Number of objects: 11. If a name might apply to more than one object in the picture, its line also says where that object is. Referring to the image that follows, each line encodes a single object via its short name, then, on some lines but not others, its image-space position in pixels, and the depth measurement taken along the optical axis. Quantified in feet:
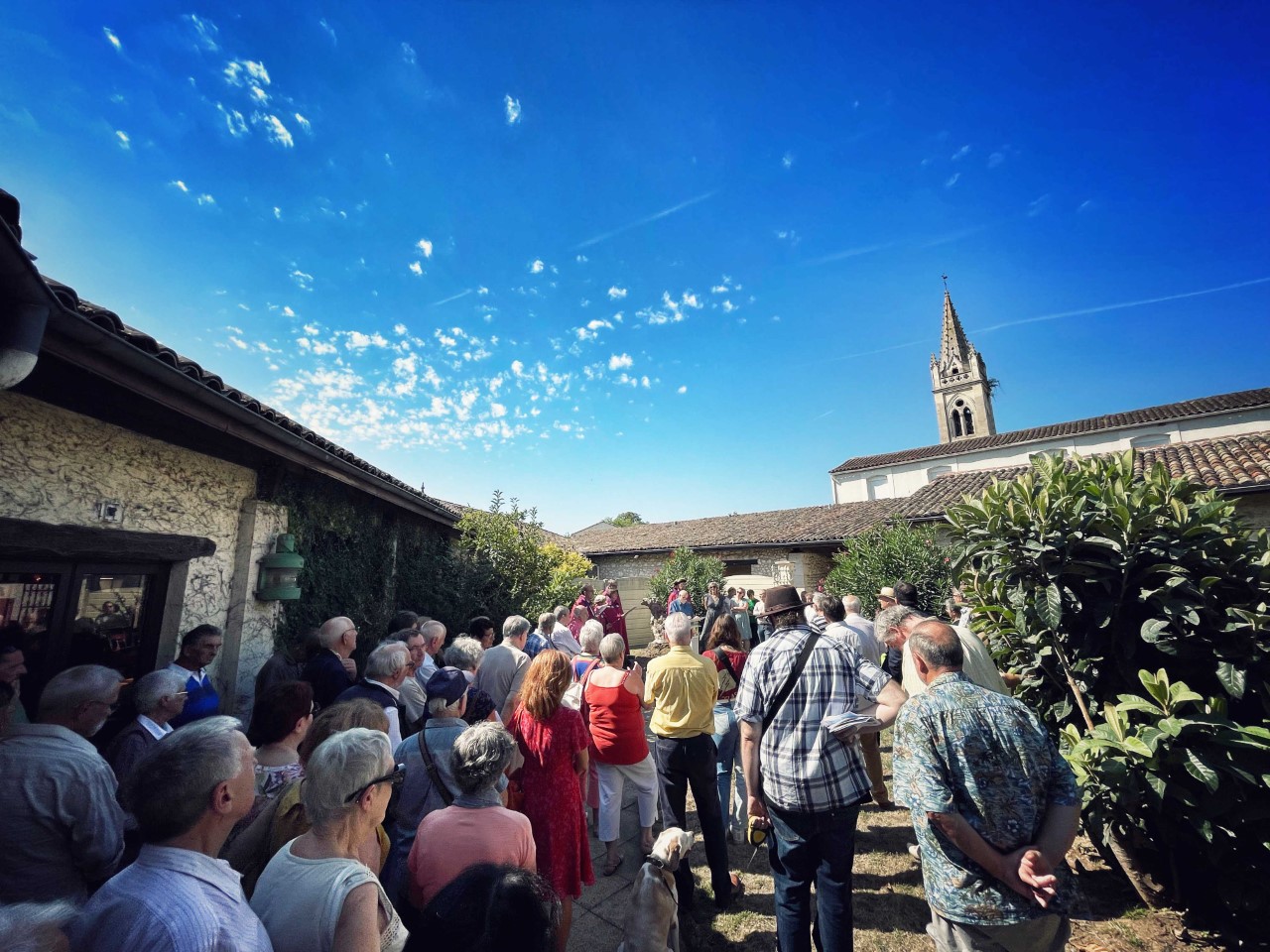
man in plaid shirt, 8.00
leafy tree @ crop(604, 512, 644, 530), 181.80
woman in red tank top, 11.53
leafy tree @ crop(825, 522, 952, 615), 33.40
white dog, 7.52
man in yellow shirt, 10.89
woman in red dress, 9.41
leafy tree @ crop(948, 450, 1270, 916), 8.68
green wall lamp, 15.34
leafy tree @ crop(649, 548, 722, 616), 50.39
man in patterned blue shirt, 6.14
